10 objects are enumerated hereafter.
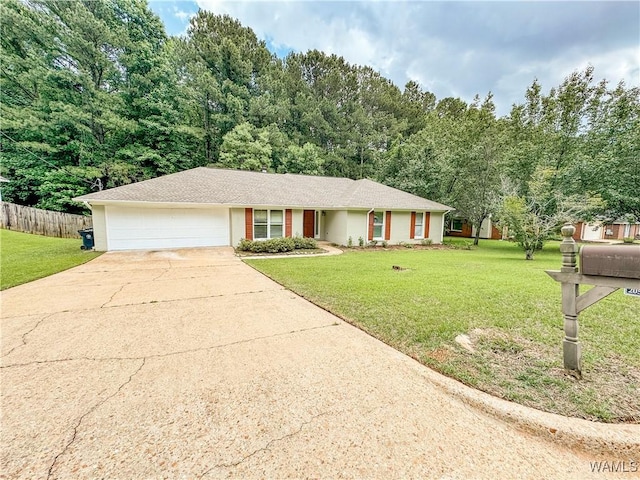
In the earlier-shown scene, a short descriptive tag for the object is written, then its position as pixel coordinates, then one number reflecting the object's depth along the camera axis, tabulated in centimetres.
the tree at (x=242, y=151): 2238
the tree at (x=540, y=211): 1261
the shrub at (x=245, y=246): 1185
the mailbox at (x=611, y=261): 237
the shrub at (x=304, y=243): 1268
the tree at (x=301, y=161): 2514
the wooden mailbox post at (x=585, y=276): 241
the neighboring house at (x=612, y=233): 2554
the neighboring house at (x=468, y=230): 2525
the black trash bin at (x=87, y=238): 1108
